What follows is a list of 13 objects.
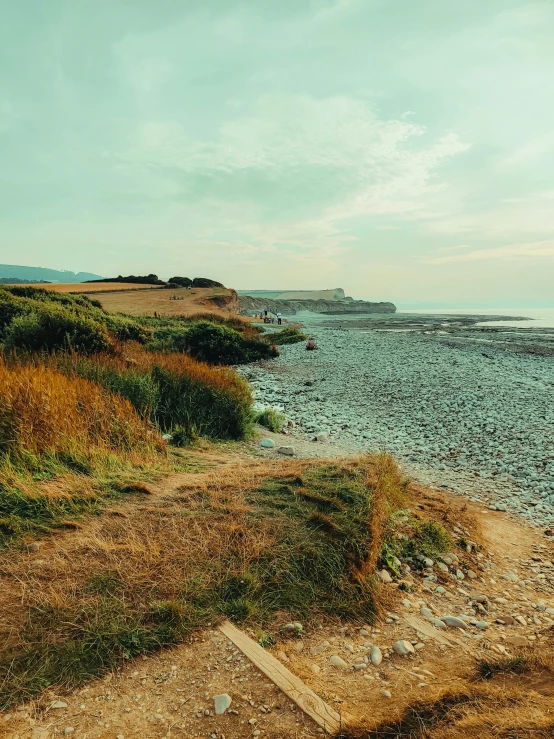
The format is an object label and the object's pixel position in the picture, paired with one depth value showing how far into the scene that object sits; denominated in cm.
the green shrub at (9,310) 1568
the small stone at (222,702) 288
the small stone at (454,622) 406
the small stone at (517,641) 378
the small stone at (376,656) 346
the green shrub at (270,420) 1066
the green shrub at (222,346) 2391
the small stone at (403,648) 360
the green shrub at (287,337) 3406
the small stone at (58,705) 288
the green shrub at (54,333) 1266
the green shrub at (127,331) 1930
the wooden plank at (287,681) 280
